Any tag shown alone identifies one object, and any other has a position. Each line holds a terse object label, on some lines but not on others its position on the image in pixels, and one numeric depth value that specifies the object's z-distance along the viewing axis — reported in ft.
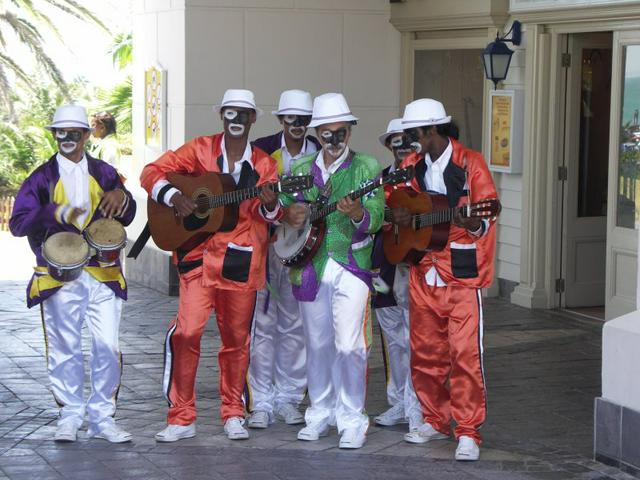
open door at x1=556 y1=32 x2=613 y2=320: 37.29
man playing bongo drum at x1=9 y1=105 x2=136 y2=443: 23.53
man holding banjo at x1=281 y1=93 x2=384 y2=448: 23.34
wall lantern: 37.37
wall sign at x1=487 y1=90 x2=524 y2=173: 37.73
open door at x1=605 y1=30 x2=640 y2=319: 34.14
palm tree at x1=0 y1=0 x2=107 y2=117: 73.97
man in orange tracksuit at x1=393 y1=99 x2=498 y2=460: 22.75
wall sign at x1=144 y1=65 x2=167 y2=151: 41.75
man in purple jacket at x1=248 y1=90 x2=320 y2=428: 25.45
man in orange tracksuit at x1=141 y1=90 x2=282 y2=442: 23.75
